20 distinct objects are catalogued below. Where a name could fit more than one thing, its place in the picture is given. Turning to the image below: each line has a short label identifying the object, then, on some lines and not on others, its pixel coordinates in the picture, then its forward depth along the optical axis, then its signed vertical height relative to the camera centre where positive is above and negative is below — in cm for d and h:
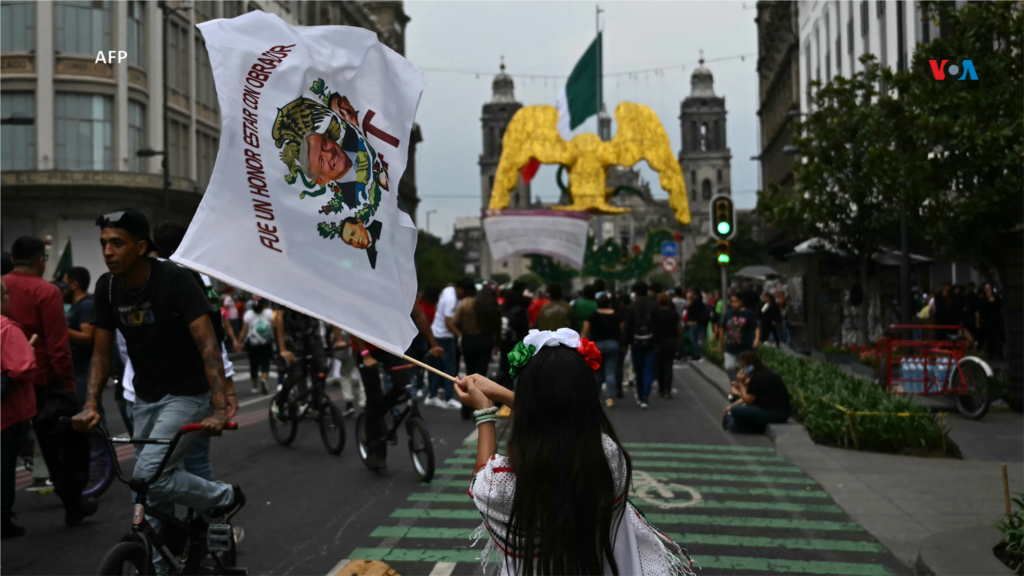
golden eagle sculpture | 3145 +448
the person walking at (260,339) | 1606 -48
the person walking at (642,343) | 1513 -56
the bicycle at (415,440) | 866 -111
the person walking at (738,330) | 1560 -39
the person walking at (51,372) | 705 -43
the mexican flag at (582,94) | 3569 +706
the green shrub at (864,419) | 1005 -116
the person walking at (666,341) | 1570 -55
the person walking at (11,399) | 605 -53
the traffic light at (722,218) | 1717 +137
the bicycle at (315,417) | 1020 -108
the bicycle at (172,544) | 411 -100
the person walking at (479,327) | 1375 -28
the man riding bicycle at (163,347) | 473 -18
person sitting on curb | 1173 -105
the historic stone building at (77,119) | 3394 +617
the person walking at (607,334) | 1448 -41
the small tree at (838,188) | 1980 +222
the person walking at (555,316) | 1198 -13
